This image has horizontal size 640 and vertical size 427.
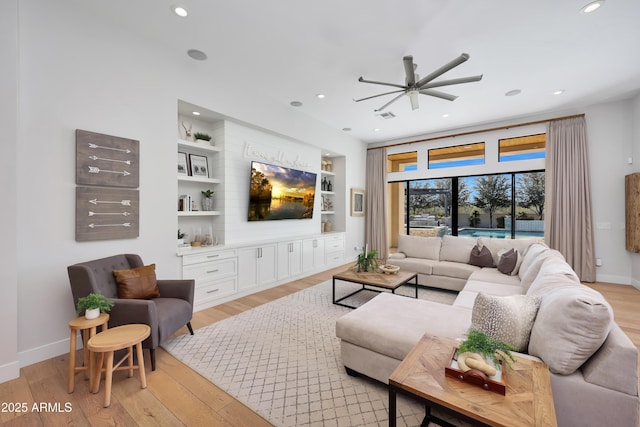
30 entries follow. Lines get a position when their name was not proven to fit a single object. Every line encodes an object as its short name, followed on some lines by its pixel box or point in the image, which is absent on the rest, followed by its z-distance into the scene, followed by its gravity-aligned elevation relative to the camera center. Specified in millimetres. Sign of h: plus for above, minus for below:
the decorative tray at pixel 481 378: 1154 -724
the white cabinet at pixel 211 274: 3577 -830
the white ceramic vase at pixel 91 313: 2076 -769
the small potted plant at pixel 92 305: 2076 -708
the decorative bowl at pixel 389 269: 3863 -785
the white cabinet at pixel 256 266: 4223 -847
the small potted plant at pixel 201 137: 4054 +1170
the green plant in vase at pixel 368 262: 4031 -711
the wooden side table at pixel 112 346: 1851 -909
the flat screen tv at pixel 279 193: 4598 +407
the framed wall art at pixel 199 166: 4055 +746
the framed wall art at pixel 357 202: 7066 +344
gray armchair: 2238 -784
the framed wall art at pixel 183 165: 3865 +714
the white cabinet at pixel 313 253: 5492 -824
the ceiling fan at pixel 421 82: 2653 +1498
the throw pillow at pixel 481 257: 4418 -694
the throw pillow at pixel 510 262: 3953 -695
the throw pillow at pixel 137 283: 2531 -663
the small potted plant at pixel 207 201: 4171 +205
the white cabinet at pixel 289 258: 4918 -834
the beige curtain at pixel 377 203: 7238 +318
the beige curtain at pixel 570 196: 4926 +349
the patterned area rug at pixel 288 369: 1808 -1316
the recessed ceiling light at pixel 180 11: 2578 +1964
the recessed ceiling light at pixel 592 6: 2484 +1956
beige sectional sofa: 1292 -821
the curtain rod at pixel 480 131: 5134 +1847
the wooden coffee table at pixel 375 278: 3479 -872
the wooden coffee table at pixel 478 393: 1032 -763
